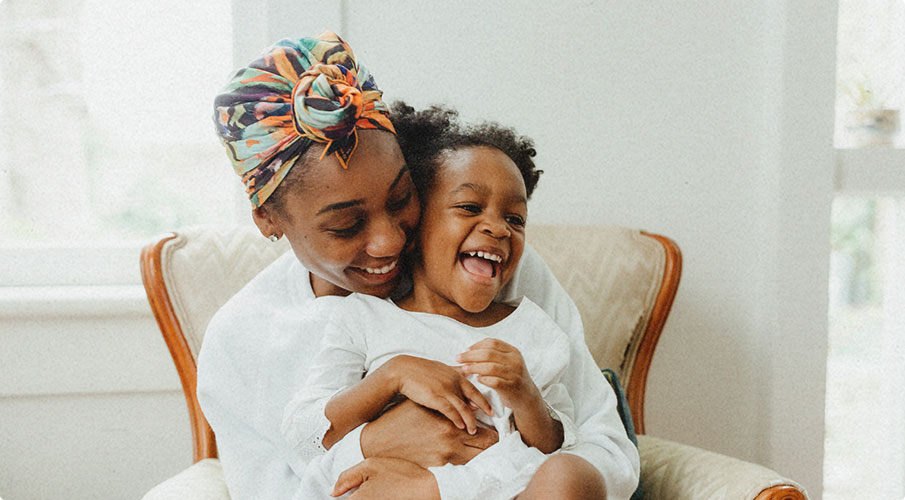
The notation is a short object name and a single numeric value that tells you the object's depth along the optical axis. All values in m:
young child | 1.04
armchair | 1.37
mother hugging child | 1.04
